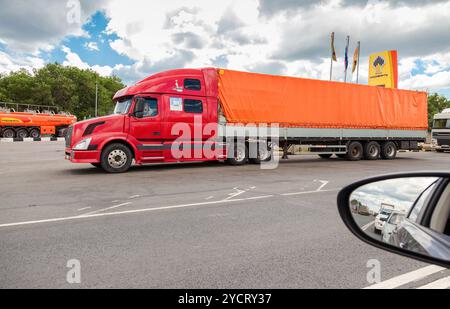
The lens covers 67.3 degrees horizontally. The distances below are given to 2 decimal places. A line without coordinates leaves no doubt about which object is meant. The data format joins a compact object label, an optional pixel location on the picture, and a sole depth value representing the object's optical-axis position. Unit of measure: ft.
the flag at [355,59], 125.70
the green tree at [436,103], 263.33
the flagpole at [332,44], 119.65
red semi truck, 33.81
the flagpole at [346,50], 125.80
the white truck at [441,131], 76.74
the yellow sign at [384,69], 108.37
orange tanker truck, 96.63
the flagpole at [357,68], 125.53
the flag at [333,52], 119.75
